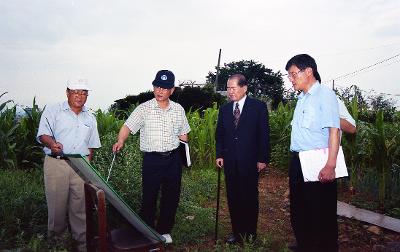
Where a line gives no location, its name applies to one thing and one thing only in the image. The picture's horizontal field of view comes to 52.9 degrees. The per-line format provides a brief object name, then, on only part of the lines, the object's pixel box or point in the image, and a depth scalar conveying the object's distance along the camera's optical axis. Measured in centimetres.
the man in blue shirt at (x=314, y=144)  338
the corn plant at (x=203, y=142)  906
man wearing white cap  403
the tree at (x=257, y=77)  4847
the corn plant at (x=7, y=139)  738
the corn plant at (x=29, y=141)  781
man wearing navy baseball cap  439
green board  232
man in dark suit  455
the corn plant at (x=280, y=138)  897
